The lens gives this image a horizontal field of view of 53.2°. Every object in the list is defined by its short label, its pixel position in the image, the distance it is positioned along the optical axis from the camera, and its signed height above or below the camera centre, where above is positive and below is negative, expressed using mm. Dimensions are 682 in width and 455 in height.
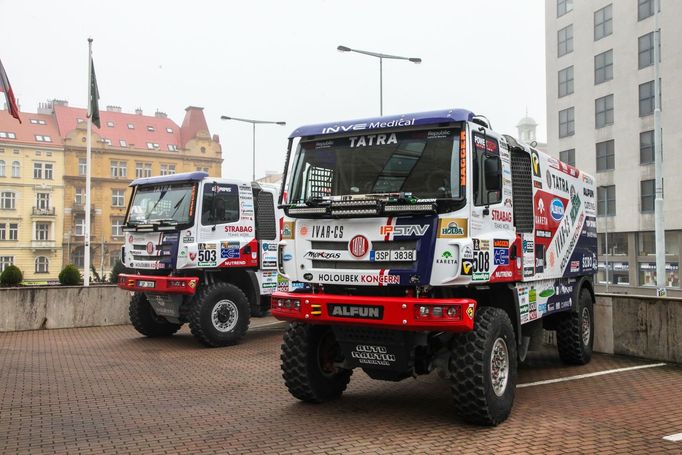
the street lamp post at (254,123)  32066 +6452
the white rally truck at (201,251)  12555 +96
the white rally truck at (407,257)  6746 -5
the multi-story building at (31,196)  71438 +6380
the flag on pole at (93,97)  21062 +4930
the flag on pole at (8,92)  15016 +3697
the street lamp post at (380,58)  21266 +6420
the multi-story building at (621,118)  41062 +9301
